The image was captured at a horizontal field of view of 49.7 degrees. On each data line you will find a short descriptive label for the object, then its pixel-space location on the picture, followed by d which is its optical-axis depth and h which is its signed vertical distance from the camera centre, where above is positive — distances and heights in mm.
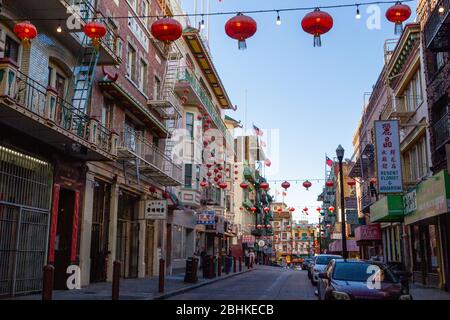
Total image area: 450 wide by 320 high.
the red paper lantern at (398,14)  11336 +5492
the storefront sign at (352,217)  41422 +2932
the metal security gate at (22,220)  13938 +916
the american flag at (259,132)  60641 +14822
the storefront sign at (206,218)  34750 +2330
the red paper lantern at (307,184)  31005 +4247
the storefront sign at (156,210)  23484 +1955
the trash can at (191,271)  22109 -901
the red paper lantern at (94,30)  14078 +6311
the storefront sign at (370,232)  33562 +1363
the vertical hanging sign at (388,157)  21609 +4203
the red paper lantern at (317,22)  10867 +5055
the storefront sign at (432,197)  15875 +1939
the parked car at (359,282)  10164 -678
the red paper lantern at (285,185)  32438 +4379
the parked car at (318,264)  22125 -582
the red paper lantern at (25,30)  12914 +5762
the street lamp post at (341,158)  23281 +4473
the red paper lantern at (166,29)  11930 +5383
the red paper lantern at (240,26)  11188 +5103
